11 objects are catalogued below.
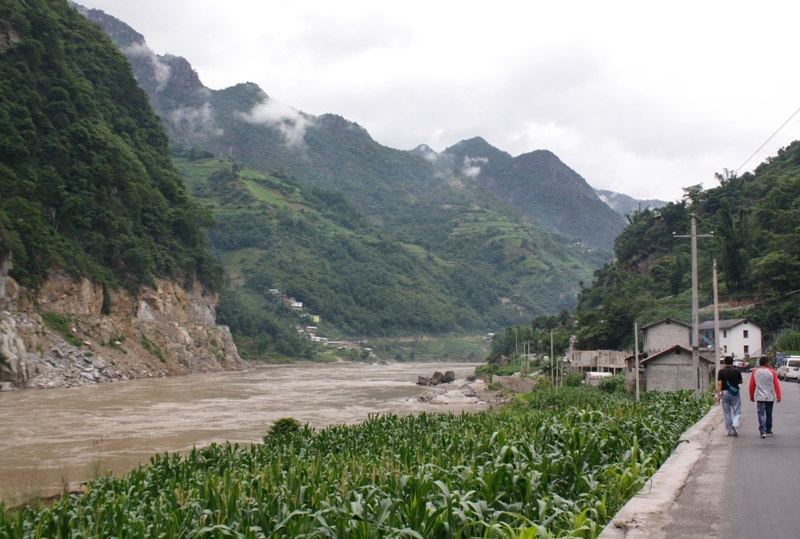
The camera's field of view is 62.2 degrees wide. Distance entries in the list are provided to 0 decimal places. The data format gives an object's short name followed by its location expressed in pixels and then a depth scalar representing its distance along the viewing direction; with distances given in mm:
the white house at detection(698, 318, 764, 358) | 52281
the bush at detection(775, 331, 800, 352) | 46156
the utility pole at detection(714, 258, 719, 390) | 26469
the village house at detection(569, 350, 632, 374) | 53500
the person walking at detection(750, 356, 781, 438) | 12000
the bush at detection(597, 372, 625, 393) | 35784
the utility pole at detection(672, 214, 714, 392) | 24527
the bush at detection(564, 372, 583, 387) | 47459
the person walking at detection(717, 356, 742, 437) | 12125
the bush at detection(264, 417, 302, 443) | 20864
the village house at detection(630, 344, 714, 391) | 28719
